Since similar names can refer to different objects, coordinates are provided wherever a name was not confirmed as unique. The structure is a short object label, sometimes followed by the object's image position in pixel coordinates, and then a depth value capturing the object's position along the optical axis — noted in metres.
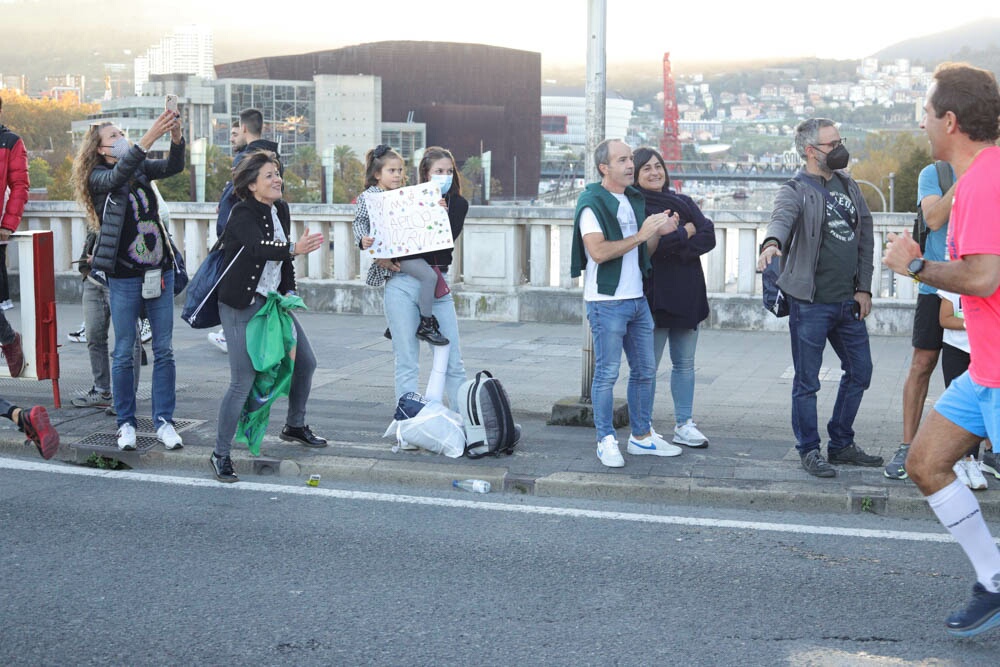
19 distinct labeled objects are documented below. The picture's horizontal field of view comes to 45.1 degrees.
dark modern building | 172.62
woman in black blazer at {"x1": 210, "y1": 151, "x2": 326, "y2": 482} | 6.63
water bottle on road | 6.62
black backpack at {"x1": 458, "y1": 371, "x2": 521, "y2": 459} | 7.13
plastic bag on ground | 7.18
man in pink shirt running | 4.09
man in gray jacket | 6.51
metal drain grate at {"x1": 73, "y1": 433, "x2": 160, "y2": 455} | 7.29
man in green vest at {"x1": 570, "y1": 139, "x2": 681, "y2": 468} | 6.79
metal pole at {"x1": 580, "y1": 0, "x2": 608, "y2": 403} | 8.13
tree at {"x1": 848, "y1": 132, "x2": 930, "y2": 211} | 118.38
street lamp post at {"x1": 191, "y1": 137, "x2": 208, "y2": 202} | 55.95
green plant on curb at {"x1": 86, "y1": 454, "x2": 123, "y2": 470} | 7.14
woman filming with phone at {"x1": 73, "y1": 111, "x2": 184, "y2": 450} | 7.09
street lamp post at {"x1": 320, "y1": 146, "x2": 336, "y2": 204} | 120.59
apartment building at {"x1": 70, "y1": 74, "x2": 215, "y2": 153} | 158.75
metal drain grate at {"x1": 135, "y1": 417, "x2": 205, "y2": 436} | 7.77
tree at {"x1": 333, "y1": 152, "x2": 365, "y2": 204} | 158.38
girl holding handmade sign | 7.65
